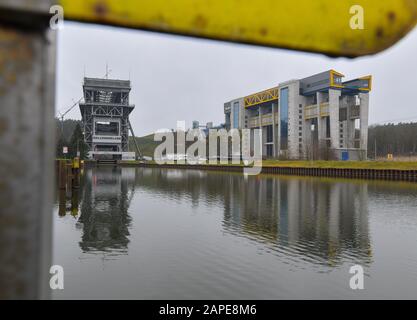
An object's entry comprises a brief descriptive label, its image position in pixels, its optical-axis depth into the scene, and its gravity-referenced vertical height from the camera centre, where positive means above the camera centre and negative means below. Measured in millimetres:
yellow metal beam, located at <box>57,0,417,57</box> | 1079 +493
